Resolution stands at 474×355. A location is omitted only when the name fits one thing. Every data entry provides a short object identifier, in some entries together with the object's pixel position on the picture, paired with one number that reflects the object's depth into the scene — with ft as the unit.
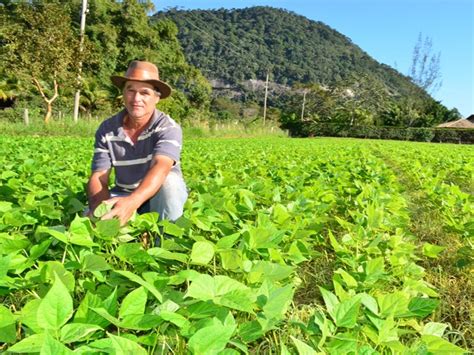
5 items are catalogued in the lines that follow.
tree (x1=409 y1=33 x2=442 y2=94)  177.88
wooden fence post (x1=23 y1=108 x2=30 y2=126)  56.52
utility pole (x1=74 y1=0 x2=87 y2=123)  66.13
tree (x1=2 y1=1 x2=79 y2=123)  61.93
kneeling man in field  8.56
